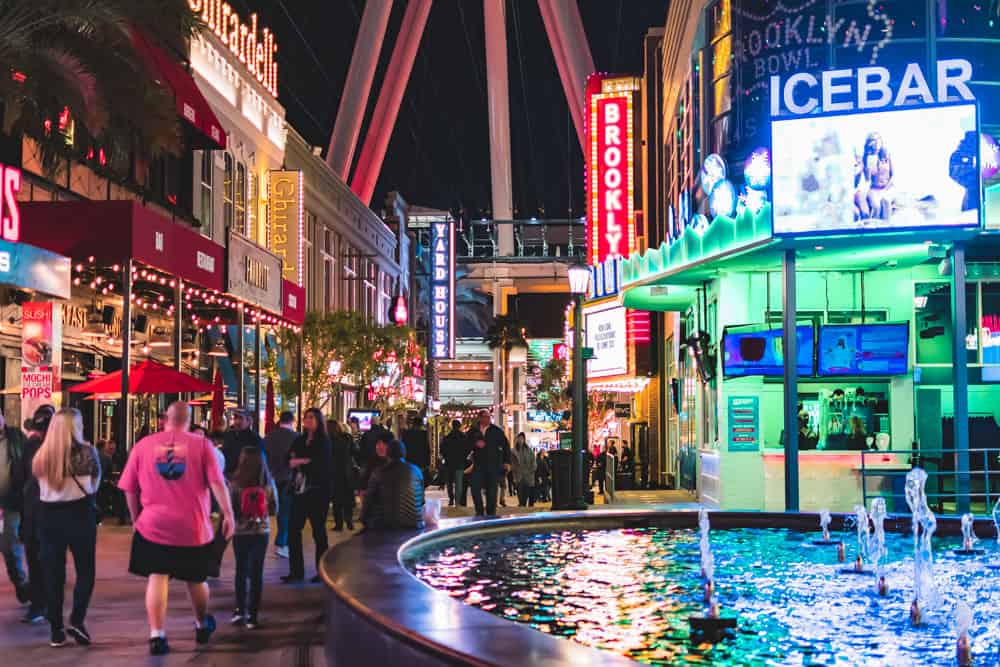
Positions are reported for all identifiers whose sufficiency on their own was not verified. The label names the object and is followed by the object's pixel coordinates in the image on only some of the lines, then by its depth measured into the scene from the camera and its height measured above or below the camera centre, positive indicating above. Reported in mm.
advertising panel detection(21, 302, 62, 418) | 21125 +832
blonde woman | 10461 -770
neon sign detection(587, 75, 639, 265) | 39625 +6737
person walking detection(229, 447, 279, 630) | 11312 -1027
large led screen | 22156 +3916
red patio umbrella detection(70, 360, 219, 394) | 23125 +415
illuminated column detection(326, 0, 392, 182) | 61875 +15175
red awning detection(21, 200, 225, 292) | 21500 +2869
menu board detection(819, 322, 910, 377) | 25281 +1028
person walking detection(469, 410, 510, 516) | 23281 -987
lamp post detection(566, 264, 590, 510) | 26141 +374
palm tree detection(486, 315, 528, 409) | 89500 +4667
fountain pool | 9414 -1730
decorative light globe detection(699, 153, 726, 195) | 25812 +4495
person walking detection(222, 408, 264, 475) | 14083 -324
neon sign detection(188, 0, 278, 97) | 35281 +10483
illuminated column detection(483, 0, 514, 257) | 66000 +15729
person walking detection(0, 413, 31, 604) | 12180 -827
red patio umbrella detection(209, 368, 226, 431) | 26052 -9
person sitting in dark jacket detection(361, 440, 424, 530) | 13969 -962
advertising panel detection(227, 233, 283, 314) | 27234 +2847
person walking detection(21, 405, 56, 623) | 11719 -975
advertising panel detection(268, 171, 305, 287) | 41062 +5920
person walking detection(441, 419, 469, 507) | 27406 -1039
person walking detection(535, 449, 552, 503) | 35094 -1953
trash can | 26047 -1381
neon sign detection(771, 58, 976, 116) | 24766 +5836
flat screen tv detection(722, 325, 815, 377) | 25188 +972
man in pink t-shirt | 9734 -720
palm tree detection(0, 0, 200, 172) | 18422 +4805
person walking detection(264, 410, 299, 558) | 16453 -586
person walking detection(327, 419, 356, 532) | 21516 -1203
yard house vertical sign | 70188 +6091
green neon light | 23578 +3064
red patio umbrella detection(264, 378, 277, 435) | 30222 +30
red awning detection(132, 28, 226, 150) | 24469 +6038
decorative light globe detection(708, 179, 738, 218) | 24969 +3838
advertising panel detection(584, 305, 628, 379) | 39312 +1972
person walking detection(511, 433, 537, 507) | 29266 -1345
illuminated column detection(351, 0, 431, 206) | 65938 +15502
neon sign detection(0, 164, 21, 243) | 18344 +2733
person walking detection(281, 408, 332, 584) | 14711 -833
